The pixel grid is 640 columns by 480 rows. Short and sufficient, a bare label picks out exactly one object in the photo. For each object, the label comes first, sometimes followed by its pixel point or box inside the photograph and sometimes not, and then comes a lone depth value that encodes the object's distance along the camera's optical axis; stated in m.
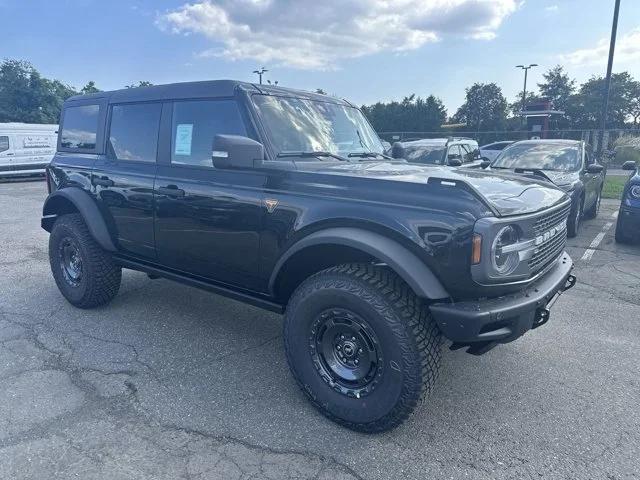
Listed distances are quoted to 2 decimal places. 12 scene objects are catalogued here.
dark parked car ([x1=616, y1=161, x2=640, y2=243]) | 7.27
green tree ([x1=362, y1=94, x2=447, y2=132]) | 43.50
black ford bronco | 2.48
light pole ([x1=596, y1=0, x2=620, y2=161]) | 15.07
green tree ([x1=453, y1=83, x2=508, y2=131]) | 56.64
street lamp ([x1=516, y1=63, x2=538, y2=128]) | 42.92
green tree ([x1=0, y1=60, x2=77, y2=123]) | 39.09
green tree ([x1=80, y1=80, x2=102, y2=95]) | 51.60
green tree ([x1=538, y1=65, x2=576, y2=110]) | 60.09
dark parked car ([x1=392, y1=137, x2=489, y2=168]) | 9.81
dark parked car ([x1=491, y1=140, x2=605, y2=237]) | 7.77
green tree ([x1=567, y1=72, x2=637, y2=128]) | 50.47
